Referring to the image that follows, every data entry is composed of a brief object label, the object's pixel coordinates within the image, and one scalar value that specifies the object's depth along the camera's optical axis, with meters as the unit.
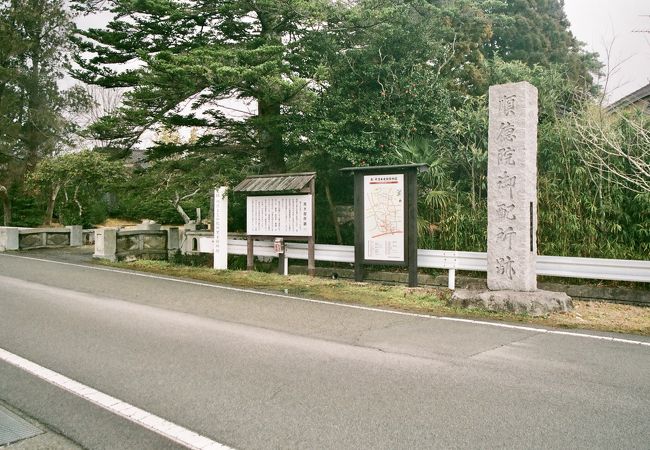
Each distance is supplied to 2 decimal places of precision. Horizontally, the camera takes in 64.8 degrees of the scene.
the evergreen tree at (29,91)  25.09
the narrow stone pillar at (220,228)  13.38
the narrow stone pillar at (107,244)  15.75
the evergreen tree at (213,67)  11.88
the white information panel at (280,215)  11.84
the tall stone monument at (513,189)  8.20
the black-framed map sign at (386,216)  10.26
